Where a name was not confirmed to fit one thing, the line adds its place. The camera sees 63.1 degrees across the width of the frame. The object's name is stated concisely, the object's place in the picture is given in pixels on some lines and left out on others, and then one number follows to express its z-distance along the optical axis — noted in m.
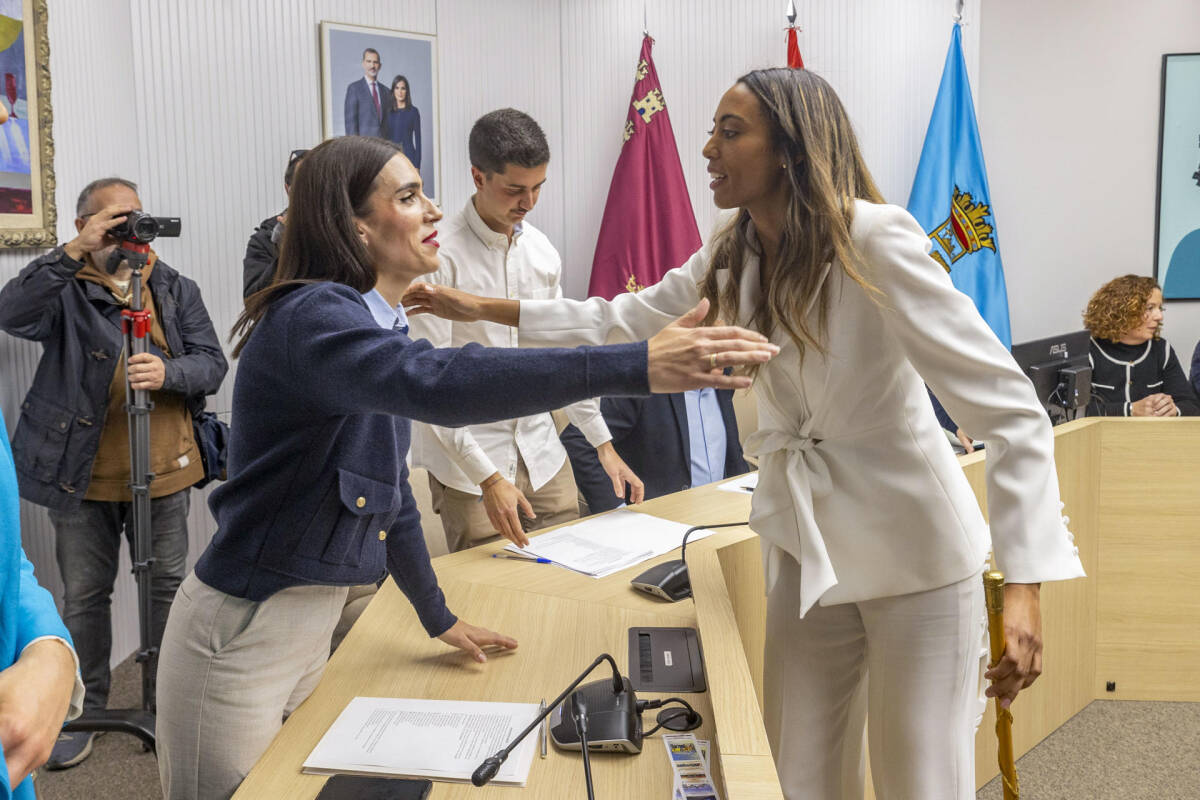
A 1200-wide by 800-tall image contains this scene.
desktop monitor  3.23
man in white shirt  2.53
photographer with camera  2.68
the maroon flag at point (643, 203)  4.31
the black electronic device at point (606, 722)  1.22
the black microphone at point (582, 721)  1.12
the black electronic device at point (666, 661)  1.42
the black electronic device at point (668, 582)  1.77
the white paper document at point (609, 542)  2.00
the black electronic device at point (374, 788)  1.14
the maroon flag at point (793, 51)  4.30
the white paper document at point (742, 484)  2.65
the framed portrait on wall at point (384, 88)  3.70
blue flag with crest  4.57
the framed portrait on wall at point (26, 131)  2.79
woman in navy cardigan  1.09
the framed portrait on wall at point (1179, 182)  4.70
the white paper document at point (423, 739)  1.21
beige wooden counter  1.21
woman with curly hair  4.22
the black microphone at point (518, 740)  1.16
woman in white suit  1.34
